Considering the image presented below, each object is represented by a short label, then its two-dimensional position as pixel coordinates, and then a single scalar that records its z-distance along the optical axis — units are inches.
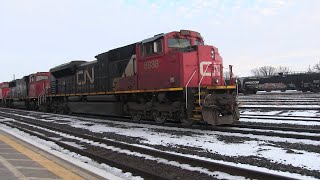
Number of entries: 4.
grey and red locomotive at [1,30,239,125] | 502.9
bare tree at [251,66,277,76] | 5597.9
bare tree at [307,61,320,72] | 4494.6
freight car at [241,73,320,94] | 1904.5
